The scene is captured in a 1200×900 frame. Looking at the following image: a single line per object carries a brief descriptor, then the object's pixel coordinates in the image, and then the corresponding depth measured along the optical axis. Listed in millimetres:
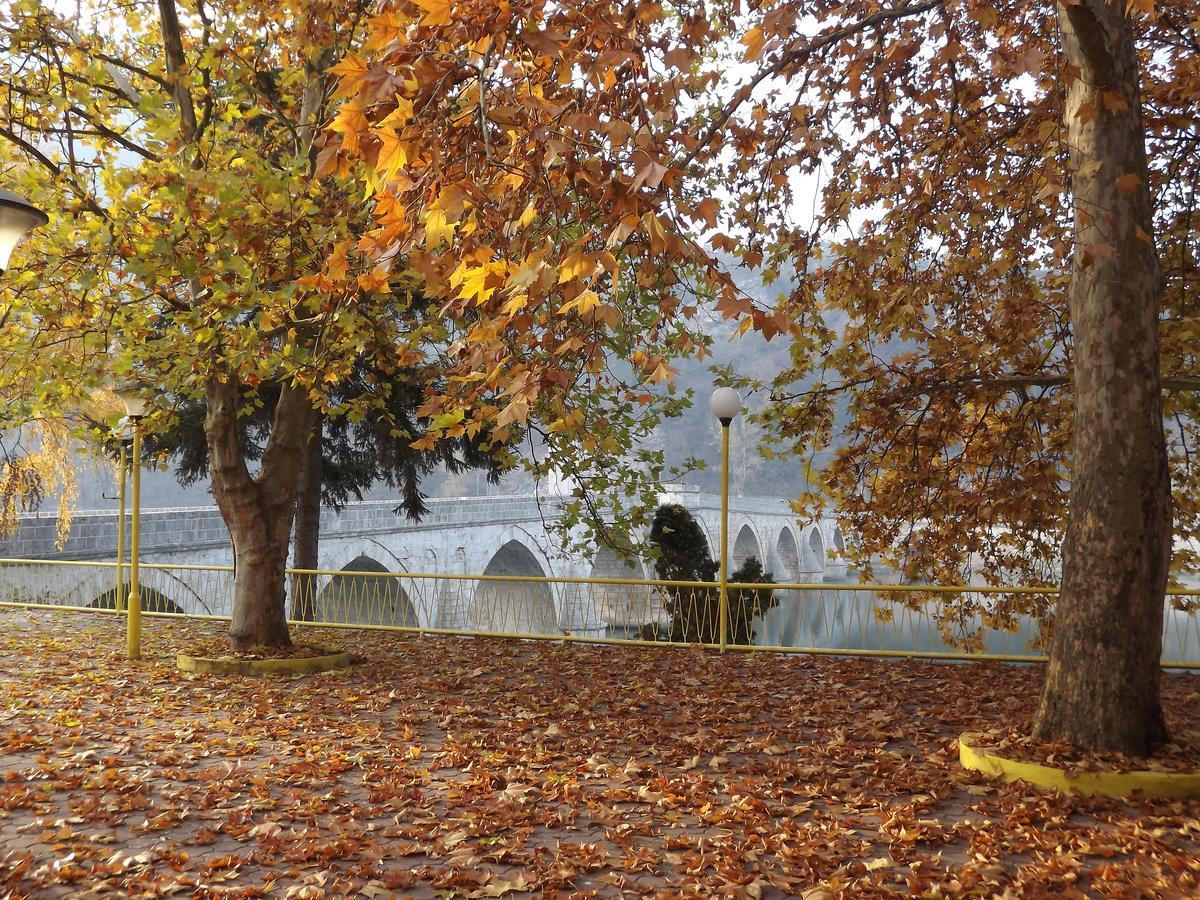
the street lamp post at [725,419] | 11086
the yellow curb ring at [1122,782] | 5539
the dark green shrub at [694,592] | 13812
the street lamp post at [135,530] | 10344
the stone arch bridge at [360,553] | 17781
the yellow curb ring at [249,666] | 10219
